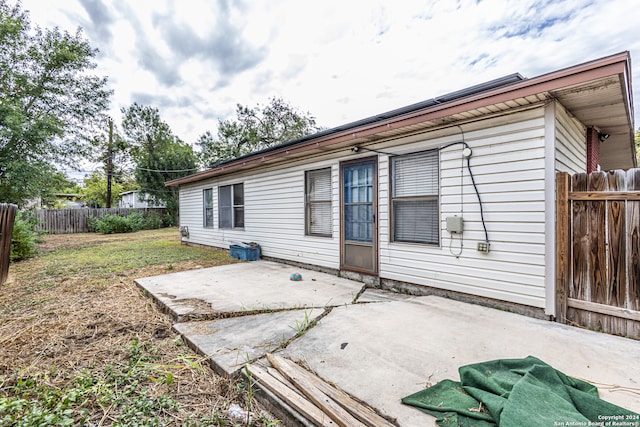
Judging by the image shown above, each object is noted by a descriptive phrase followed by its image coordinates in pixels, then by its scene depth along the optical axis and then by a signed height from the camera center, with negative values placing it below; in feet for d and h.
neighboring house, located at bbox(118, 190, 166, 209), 67.10 +3.97
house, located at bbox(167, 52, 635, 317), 9.46 +1.25
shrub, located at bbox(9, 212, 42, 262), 23.36 -2.20
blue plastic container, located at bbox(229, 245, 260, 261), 22.31 -3.22
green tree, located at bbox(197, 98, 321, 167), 68.03 +21.21
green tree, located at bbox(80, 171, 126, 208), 78.59 +7.01
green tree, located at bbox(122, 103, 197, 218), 64.13 +14.58
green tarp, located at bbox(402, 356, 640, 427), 4.39 -3.35
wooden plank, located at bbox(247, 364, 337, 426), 4.82 -3.57
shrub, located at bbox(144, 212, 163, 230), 58.97 -1.57
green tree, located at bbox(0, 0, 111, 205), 30.86 +15.68
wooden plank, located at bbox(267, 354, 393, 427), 4.64 -3.49
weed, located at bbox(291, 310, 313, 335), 8.68 -3.65
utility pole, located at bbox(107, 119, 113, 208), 58.90 +11.22
